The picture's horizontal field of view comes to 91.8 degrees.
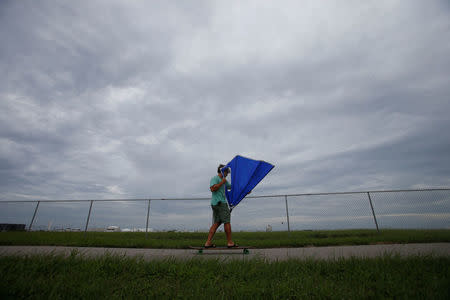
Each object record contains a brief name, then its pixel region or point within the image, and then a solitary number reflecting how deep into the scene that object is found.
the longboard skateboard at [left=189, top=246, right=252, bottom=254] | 4.84
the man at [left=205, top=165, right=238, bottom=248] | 5.30
